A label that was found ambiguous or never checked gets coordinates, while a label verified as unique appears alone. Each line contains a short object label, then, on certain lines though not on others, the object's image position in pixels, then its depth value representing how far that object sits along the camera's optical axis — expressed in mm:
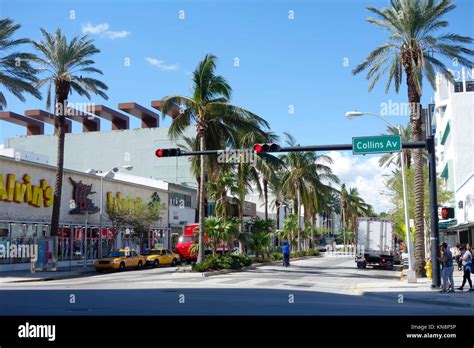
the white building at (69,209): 35062
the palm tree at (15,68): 28000
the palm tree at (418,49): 26328
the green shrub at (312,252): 63953
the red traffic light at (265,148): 21277
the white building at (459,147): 39962
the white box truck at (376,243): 38438
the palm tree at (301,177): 54844
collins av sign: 21625
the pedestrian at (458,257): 22250
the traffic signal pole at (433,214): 21594
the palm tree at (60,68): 34312
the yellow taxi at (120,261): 34500
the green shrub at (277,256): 47409
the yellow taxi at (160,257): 39434
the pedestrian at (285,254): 37297
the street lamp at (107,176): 40244
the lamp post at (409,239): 24203
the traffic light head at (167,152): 22859
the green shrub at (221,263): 30391
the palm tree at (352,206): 98312
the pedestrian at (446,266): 19922
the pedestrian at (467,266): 20391
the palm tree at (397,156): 48100
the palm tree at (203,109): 31219
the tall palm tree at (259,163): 39659
